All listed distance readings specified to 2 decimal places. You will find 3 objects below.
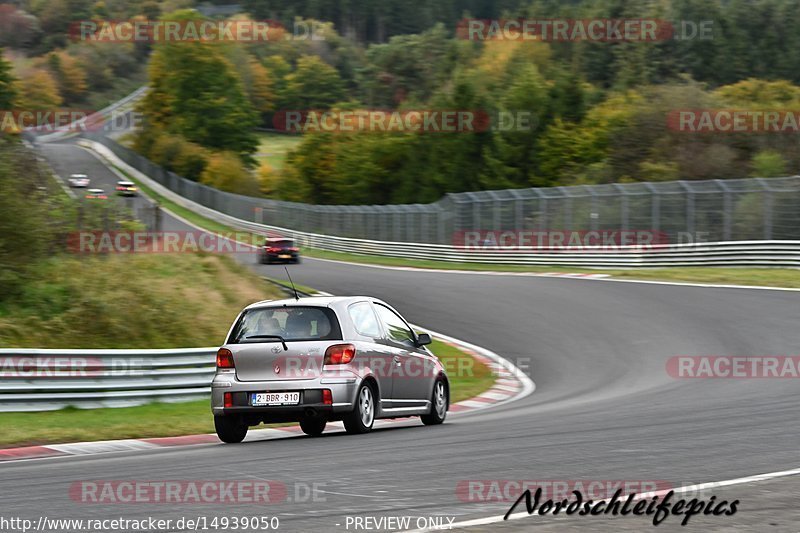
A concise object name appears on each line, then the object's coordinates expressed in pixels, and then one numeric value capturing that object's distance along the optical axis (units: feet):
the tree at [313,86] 515.91
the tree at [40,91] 506.07
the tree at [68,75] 554.87
